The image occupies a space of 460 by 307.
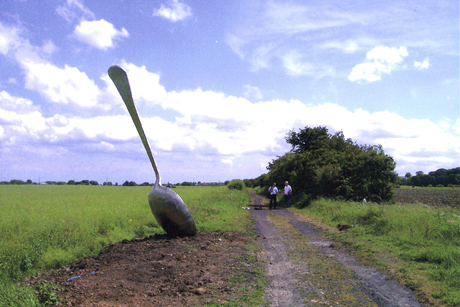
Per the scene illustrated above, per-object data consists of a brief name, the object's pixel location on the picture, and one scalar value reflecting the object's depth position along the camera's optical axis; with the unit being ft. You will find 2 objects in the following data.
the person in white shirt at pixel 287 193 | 56.37
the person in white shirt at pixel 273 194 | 55.26
